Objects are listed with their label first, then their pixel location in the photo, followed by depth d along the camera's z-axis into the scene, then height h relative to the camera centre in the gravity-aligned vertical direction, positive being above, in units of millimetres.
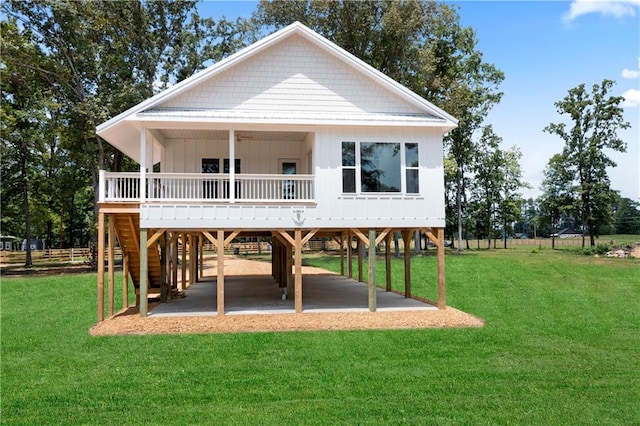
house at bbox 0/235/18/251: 68456 -981
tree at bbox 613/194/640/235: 102812 +2615
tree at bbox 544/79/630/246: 50688 +8196
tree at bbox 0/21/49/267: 29688 +7189
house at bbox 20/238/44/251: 76481 -1003
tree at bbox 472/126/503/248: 54719 +5911
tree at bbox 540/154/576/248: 52562 +4143
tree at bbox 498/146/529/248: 59531 +4023
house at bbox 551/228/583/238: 105188 -246
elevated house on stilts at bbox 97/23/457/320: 14492 +2349
